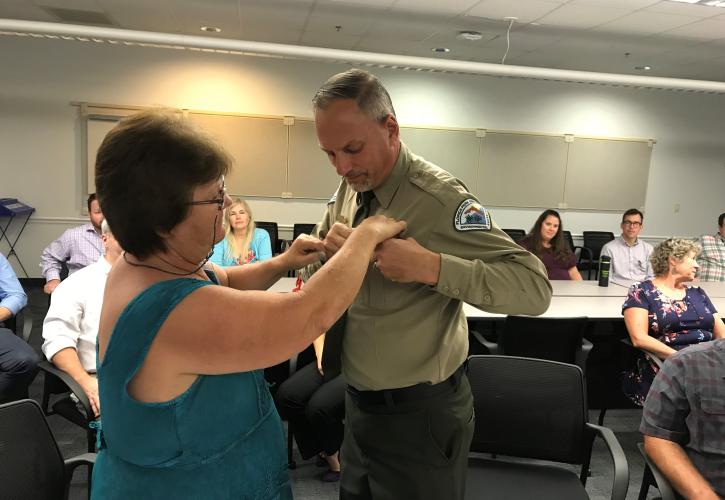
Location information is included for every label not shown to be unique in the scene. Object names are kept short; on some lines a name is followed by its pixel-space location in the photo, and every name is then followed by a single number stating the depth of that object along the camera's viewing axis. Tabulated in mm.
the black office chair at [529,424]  1926
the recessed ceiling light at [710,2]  4199
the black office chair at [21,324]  3020
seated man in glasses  5078
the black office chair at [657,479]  1644
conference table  3375
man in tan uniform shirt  1178
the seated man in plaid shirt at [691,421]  1638
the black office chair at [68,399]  2221
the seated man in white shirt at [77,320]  2375
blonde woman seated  4023
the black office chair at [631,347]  2980
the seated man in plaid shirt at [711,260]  5148
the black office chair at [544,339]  2947
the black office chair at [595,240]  7396
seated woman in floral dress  3037
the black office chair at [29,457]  1448
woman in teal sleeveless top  848
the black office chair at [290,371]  2863
